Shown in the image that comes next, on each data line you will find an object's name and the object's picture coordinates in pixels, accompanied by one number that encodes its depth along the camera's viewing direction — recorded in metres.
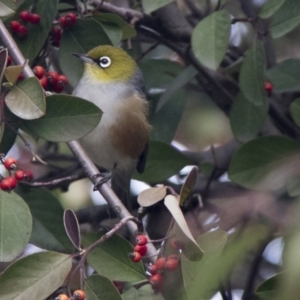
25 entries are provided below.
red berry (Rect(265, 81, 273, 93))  6.67
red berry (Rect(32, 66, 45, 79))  5.84
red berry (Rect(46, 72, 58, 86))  6.04
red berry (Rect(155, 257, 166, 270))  4.12
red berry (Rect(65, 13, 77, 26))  6.29
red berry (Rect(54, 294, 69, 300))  3.90
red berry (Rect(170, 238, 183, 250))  3.81
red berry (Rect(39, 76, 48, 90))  5.91
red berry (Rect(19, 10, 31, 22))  5.97
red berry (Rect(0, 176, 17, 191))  4.57
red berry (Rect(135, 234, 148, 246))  4.29
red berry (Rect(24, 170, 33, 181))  4.83
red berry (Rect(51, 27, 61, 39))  6.48
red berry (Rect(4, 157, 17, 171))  4.62
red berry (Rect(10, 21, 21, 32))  5.99
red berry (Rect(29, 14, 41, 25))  5.96
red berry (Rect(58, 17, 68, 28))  6.31
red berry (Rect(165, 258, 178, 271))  4.02
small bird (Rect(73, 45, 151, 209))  7.86
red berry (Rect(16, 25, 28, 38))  6.00
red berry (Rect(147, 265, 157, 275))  4.18
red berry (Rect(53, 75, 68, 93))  6.11
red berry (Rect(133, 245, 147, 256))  4.34
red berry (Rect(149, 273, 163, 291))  4.18
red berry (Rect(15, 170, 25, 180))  4.72
